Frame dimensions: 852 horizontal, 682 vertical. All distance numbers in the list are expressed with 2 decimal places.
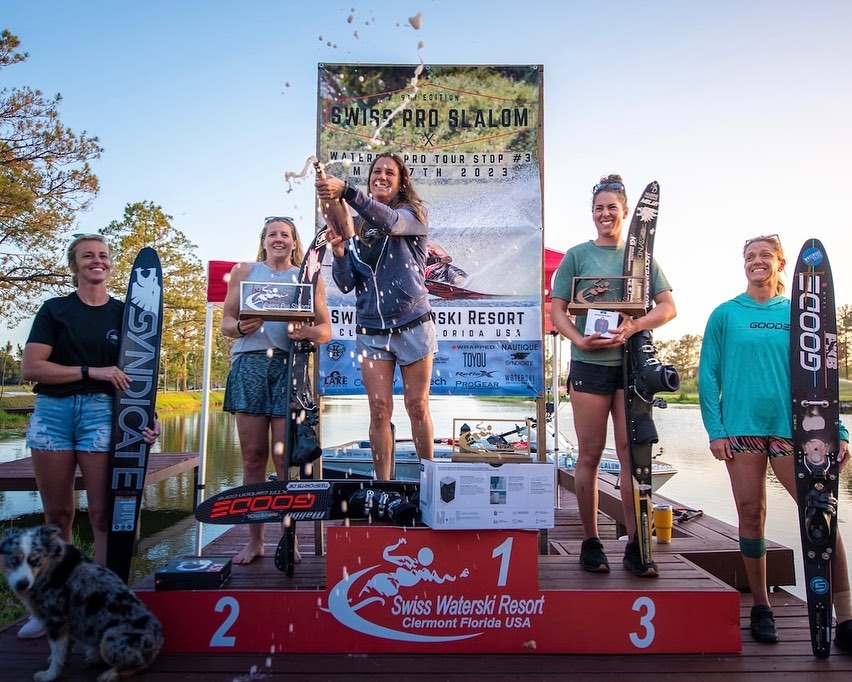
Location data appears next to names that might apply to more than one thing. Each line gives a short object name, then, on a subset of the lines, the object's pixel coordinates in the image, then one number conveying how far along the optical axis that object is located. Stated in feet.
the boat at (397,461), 22.98
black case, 7.50
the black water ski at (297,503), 8.20
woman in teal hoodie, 7.77
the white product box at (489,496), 7.48
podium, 7.39
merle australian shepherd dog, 6.46
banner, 14.78
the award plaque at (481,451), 7.94
